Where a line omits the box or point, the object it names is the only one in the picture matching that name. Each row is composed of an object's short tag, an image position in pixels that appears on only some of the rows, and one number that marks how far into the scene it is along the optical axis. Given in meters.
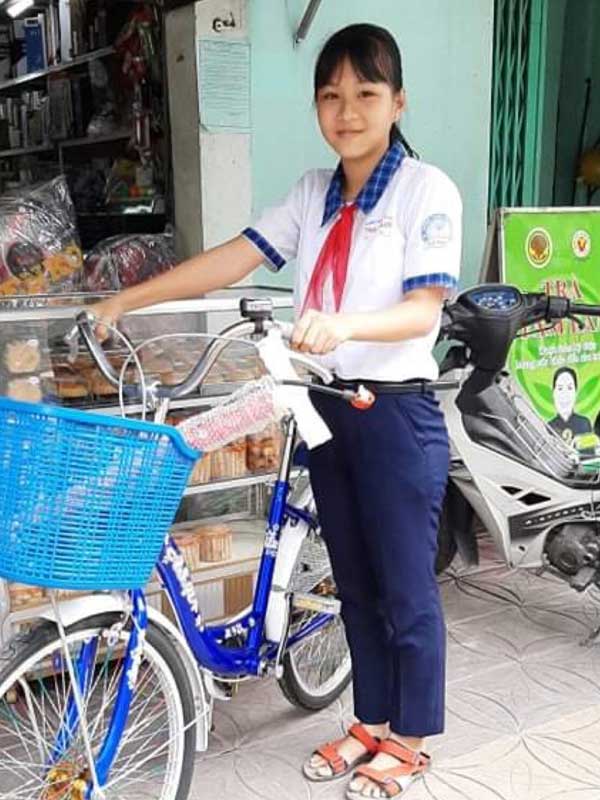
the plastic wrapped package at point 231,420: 1.68
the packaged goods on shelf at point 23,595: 2.40
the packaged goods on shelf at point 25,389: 2.48
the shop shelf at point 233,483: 2.61
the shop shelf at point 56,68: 4.04
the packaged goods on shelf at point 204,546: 2.71
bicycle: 1.45
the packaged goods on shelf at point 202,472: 2.63
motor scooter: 2.94
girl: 1.90
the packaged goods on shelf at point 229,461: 2.68
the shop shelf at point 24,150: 4.92
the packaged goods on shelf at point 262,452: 2.74
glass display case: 2.48
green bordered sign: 3.66
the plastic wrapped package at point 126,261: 3.14
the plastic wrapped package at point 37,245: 2.90
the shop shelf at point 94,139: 3.89
